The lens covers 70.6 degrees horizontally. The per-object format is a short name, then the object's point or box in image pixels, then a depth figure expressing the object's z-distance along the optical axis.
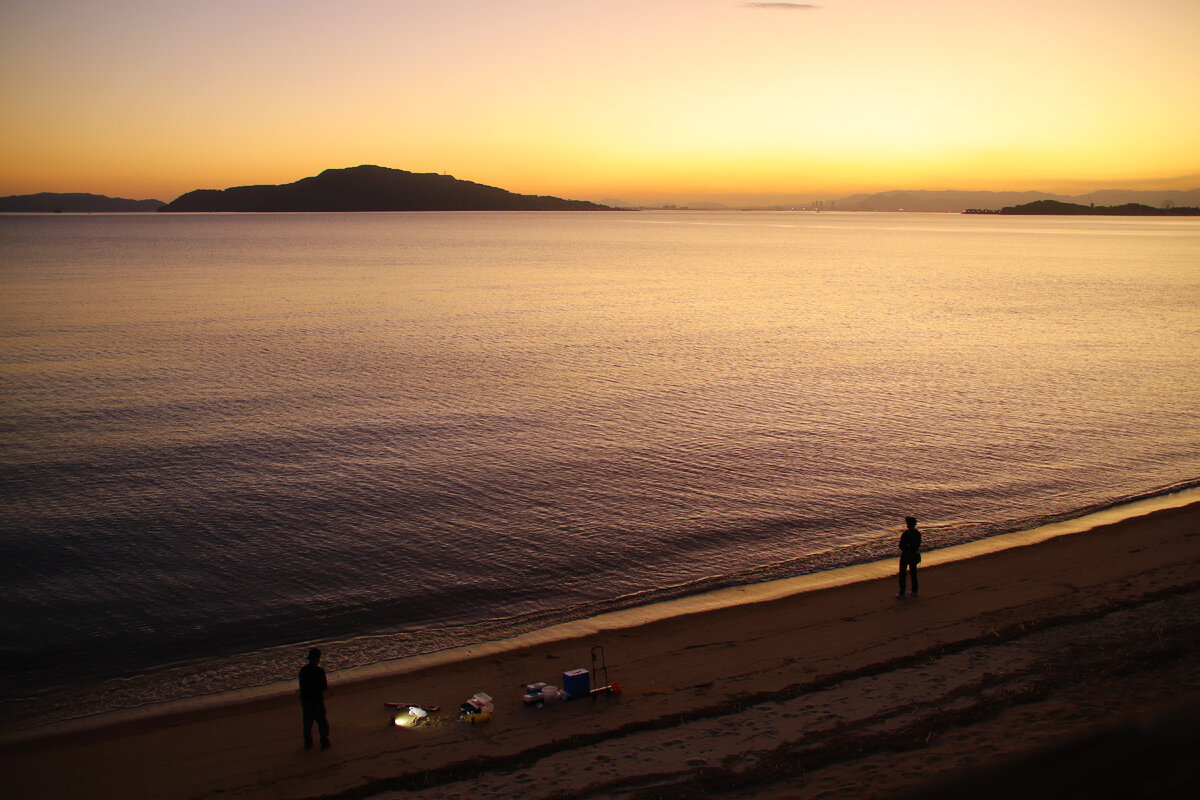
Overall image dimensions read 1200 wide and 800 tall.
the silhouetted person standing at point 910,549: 19.84
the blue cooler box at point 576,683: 16.17
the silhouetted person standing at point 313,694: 14.70
